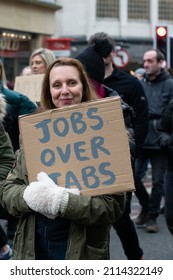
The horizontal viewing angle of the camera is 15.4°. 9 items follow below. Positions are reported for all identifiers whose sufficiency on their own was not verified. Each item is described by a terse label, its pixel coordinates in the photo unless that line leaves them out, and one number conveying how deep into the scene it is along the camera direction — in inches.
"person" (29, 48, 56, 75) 253.0
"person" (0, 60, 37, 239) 216.2
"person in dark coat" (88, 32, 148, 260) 191.0
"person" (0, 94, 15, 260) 161.2
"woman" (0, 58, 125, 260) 111.7
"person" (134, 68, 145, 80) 405.6
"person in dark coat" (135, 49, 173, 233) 280.2
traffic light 506.3
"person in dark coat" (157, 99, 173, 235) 196.5
